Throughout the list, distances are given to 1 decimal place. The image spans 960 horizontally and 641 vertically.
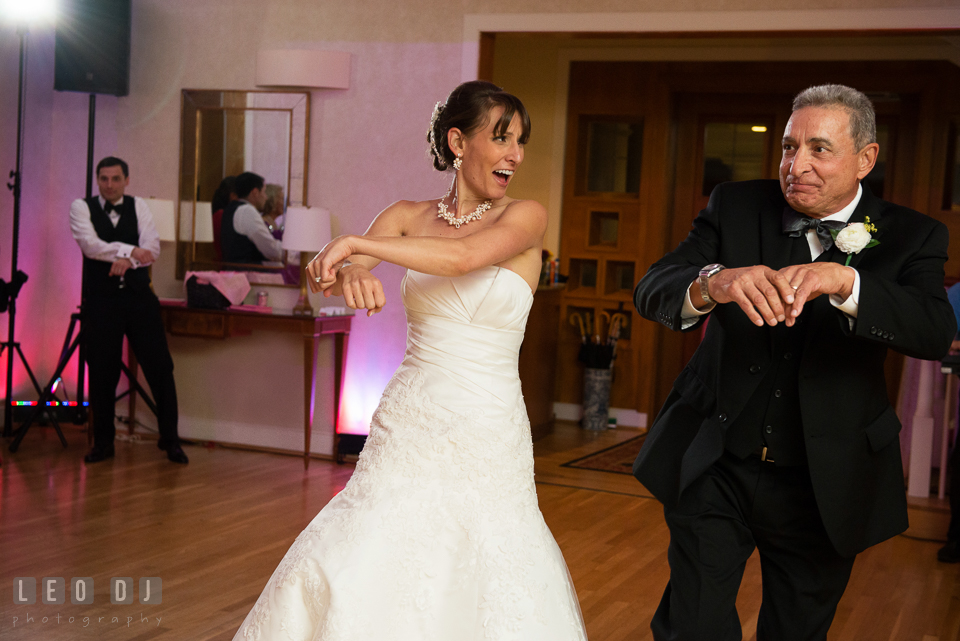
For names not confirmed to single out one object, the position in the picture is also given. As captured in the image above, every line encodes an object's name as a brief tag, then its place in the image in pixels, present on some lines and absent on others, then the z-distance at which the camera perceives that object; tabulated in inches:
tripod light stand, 239.3
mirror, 252.1
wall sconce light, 245.3
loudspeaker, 254.4
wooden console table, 238.2
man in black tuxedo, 78.6
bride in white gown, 81.6
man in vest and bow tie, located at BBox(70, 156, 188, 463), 228.7
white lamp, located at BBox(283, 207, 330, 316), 236.1
